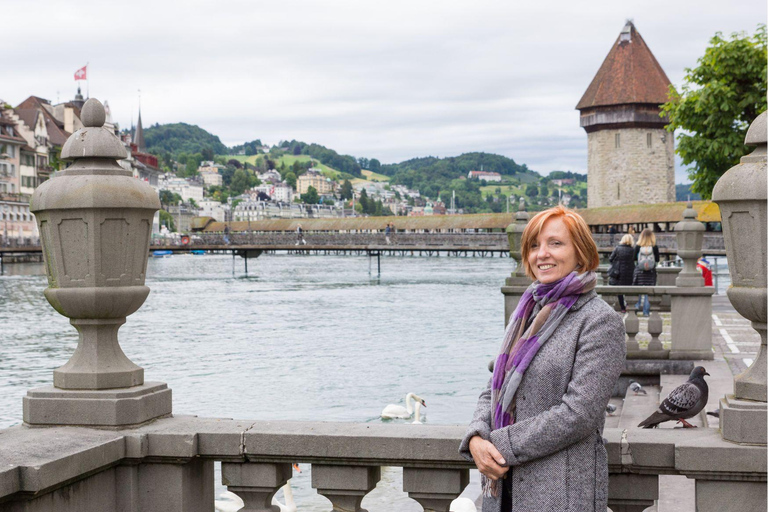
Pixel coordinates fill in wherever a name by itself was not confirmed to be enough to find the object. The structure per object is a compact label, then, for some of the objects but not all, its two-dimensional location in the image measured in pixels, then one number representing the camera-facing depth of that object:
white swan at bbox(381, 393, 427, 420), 15.22
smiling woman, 2.56
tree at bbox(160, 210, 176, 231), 151.12
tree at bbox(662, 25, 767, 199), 27.67
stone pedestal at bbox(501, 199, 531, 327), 10.91
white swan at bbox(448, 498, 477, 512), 8.27
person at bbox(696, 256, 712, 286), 18.41
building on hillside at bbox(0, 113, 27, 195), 76.19
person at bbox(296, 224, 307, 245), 78.57
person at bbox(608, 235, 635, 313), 15.82
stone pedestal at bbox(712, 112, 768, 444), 3.04
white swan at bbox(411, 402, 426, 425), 13.48
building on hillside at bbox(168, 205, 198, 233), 171.12
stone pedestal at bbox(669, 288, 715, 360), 10.18
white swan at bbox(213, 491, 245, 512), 10.55
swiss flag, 88.00
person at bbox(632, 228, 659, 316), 15.21
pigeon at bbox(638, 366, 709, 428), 4.95
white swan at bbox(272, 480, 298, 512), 8.69
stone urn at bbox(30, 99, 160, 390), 3.38
